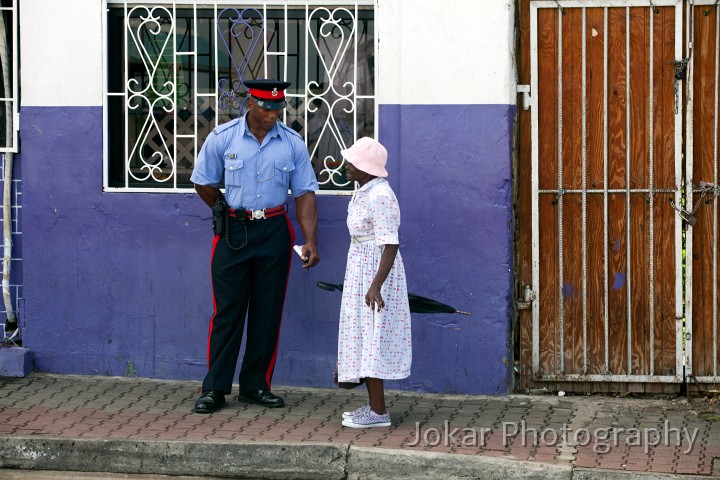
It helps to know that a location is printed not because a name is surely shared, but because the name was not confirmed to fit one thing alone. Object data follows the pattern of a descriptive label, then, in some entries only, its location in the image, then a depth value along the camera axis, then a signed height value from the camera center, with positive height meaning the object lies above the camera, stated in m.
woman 10.48 -0.52
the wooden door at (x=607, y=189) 12.14 +0.05
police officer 11.43 -0.18
